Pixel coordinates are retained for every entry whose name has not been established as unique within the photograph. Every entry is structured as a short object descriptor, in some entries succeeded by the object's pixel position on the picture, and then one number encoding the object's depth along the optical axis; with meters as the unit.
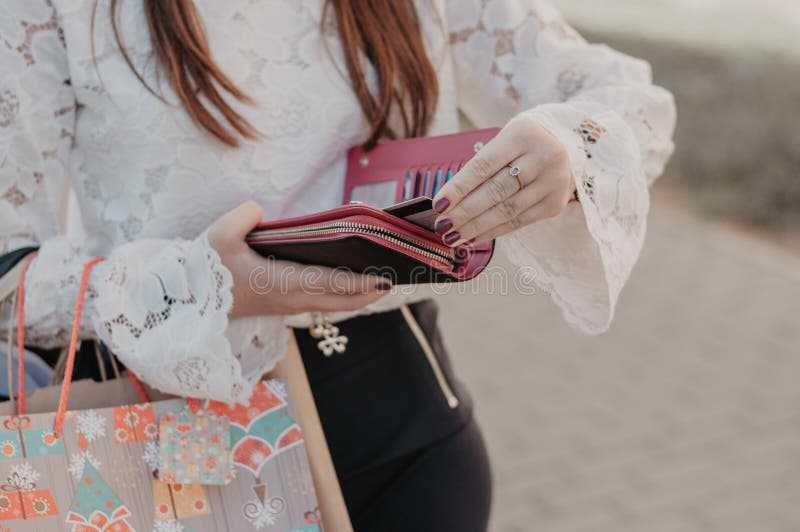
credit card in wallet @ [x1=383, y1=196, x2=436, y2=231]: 1.17
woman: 1.25
